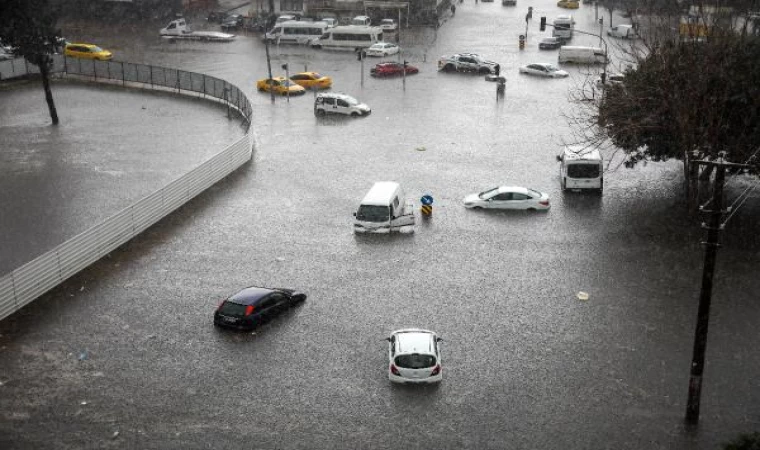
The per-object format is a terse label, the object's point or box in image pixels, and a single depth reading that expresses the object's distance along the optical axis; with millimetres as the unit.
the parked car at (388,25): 65312
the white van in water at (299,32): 61625
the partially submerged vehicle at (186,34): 63375
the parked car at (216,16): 71000
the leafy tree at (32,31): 40156
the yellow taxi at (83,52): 55562
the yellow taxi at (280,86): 46750
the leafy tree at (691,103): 28578
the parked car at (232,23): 66750
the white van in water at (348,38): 60312
